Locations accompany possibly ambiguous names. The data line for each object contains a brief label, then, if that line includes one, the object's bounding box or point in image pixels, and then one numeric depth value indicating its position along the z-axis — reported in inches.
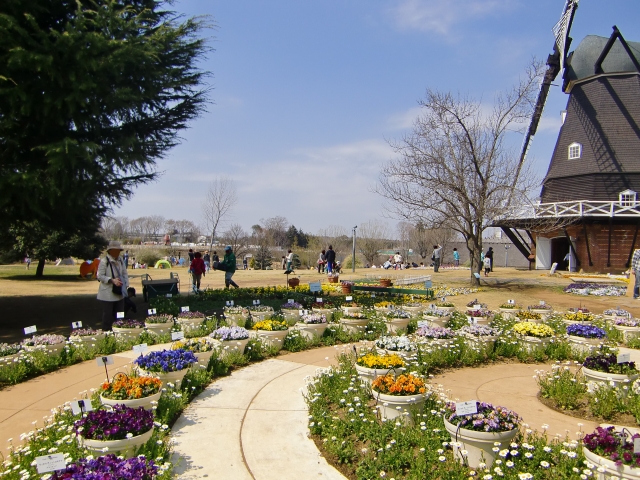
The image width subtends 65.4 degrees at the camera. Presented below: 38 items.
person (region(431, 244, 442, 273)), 1272.3
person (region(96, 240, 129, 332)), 395.9
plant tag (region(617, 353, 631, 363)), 258.5
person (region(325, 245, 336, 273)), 1071.6
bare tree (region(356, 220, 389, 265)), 2202.3
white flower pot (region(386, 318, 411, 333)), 444.0
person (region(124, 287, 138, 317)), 469.6
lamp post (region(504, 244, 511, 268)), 2073.3
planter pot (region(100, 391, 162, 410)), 203.3
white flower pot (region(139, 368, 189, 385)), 245.9
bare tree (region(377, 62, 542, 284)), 887.1
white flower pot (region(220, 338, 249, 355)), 331.3
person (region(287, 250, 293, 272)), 1003.1
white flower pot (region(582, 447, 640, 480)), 142.9
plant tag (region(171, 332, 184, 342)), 289.6
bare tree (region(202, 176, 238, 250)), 1819.6
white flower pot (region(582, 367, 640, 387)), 246.8
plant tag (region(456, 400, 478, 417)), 173.6
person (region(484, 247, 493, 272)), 1267.2
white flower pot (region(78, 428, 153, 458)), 164.3
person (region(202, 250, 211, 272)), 1511.9
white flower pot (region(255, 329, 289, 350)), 369.1
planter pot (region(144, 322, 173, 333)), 401.7
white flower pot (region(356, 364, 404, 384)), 248.5
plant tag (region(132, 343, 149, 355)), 252.8
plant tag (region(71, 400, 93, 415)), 180.3
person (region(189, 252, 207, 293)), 761.0
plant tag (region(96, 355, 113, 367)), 223.9
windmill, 1190.3
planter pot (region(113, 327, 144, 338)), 381.6
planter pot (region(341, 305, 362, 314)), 487.9
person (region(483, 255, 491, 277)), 1183.8
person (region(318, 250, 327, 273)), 1284.2
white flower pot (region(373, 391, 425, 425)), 206.4
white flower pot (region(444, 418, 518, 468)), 169.0
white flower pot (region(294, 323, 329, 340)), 404.5
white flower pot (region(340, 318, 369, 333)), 429.7
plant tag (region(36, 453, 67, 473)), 134.3
